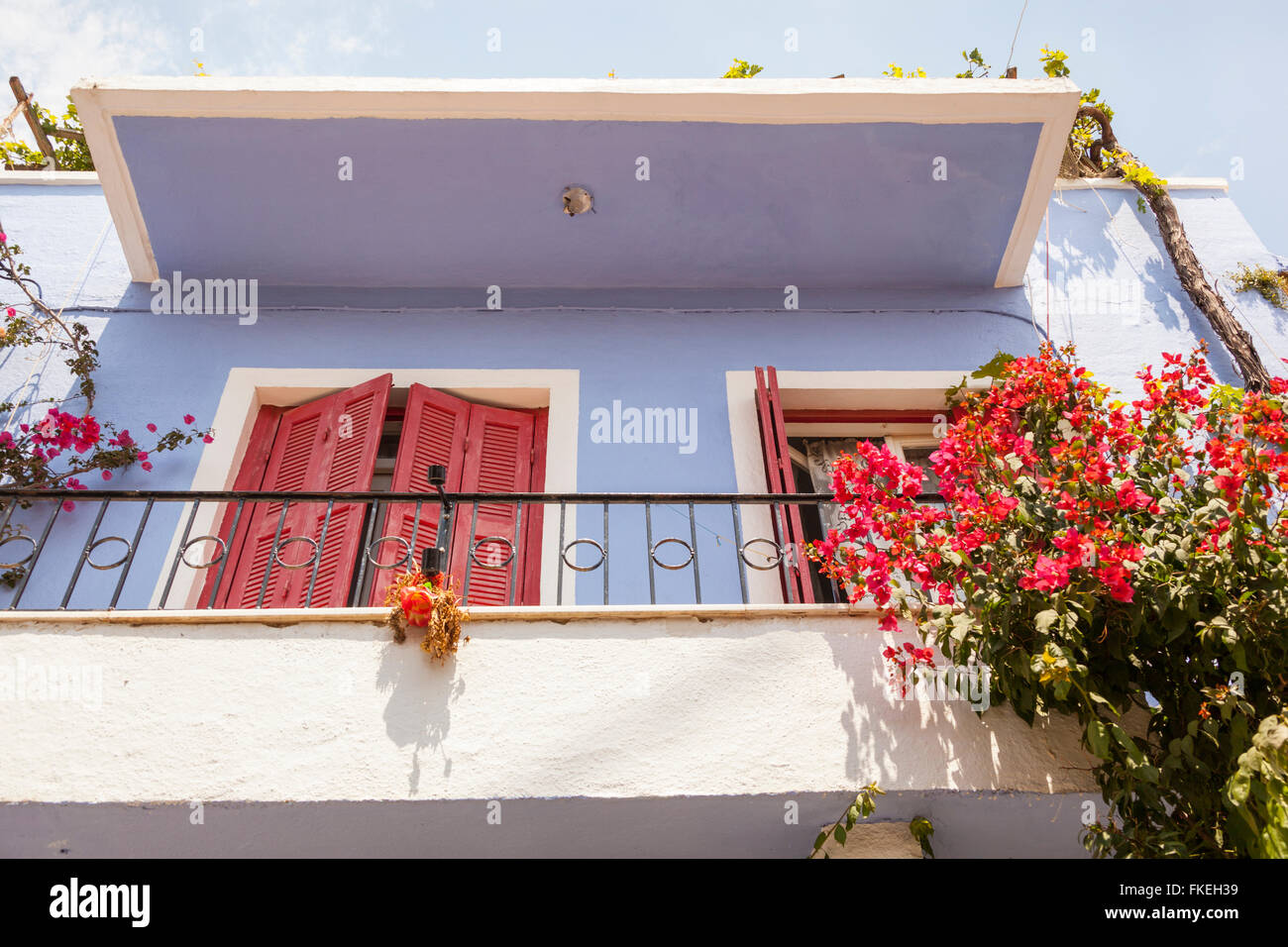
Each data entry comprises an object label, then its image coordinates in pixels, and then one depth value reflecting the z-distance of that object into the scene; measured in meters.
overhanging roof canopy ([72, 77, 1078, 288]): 5.69
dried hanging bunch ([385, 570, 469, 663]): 3.54
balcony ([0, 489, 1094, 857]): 3.26
